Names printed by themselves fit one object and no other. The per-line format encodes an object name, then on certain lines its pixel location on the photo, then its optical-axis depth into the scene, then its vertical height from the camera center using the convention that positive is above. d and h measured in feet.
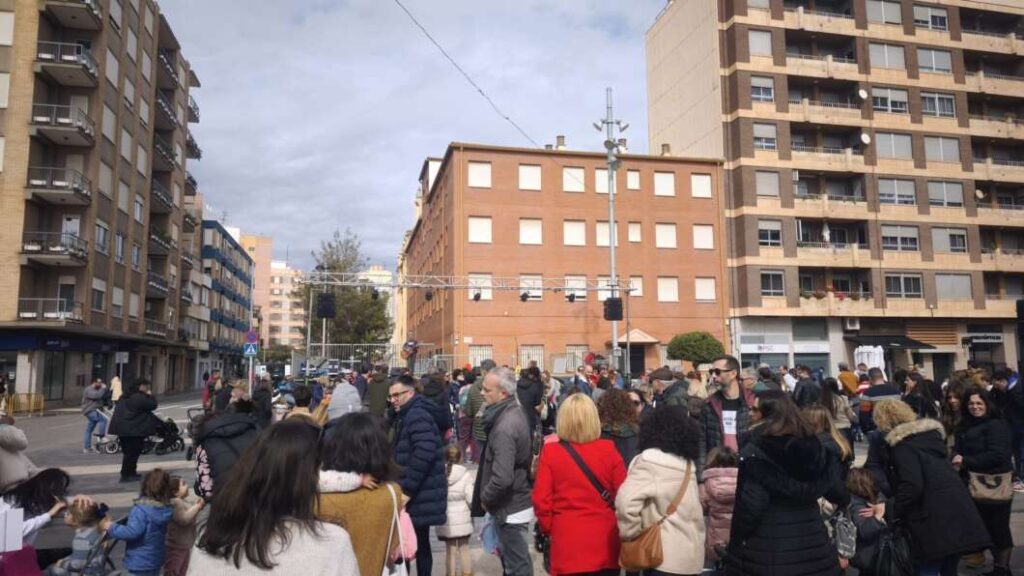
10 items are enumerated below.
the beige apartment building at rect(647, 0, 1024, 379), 120.37 +32.37
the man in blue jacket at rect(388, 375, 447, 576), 16.97 -2.58
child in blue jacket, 16.43 -3.93
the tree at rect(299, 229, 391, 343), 148.56 +11.31
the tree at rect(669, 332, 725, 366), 109.81 +1.60
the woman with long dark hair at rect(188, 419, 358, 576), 7.14 -1.73
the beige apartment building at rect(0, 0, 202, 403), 102.94 +28.53
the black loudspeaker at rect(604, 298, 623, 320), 90.27 +6.43
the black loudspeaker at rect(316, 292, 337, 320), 95.91 +7.42
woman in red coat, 14.16 -2.85
